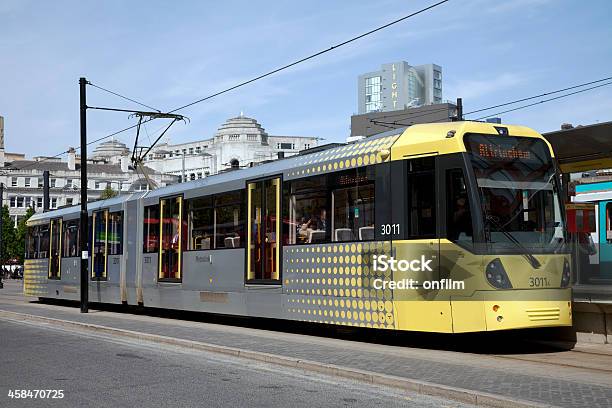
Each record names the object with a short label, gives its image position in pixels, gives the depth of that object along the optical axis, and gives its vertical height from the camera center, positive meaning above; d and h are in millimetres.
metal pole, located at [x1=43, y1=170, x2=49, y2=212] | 44750 +3616
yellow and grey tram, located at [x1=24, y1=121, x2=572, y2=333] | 12602 +261
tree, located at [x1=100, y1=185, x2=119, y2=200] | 92125 +6847
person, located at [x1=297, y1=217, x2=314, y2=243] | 15602 +406
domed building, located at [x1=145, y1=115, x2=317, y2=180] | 135375 +18201
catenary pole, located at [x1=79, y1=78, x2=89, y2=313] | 23734 +1215
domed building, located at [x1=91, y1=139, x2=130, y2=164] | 166000 +22249
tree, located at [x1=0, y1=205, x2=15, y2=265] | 94375 +1779
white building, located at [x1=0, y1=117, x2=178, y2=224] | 118875 +11343
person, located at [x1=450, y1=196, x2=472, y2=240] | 12672 +461
